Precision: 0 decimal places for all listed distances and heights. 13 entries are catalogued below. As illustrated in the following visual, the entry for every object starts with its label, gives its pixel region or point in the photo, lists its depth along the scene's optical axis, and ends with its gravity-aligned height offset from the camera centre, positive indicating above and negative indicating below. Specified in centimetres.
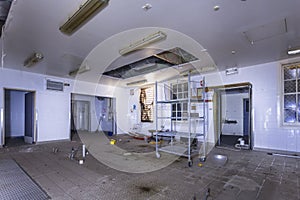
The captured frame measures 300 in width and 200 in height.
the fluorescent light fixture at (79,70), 513 +105
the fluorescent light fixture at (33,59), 430 +116
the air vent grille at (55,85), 654 +65
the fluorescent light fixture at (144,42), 305 +119
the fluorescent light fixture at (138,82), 746 +89
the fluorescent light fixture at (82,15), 209 +123
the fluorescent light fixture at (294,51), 383 +117
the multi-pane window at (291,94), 468 +21
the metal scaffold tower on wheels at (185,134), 428 -89
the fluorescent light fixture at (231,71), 552 +103
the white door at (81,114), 1054 -81
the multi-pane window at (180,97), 672 +19
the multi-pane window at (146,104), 823 -13
